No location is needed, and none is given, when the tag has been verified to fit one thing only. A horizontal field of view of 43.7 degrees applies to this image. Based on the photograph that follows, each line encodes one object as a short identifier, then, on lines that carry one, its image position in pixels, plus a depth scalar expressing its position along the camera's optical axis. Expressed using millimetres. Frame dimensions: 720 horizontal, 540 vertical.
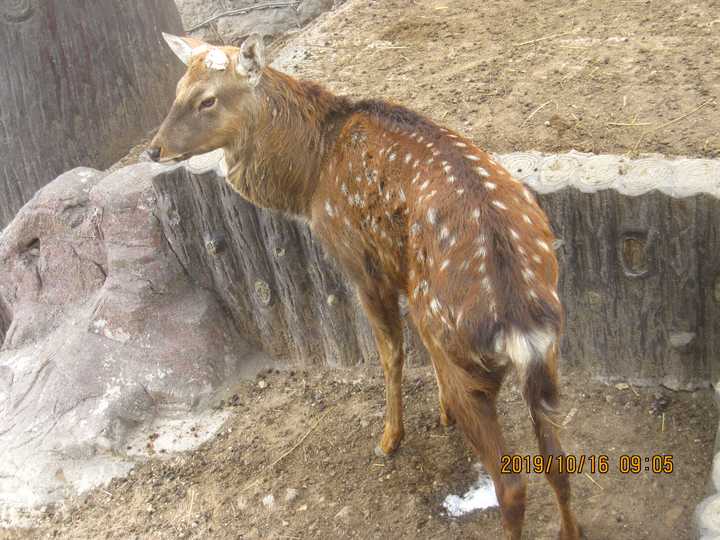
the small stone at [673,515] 3715
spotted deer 3033
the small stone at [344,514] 4133
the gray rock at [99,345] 4785
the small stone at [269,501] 4303
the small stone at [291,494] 4312
